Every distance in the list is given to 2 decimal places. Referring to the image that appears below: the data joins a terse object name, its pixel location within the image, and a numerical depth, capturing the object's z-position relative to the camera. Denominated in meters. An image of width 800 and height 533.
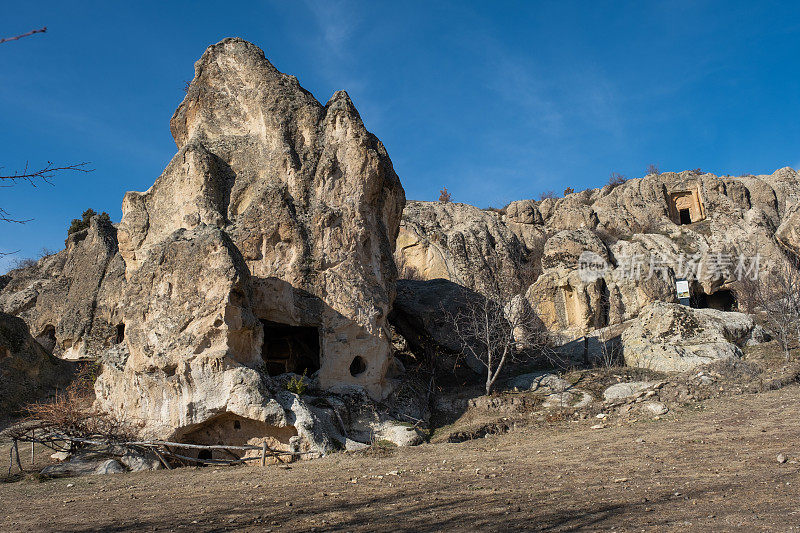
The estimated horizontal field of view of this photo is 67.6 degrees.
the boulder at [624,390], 12.38
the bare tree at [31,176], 3.87
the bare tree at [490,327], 14.34
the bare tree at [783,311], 14.40
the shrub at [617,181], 42.89
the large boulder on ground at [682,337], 14.22
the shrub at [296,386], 10.70
